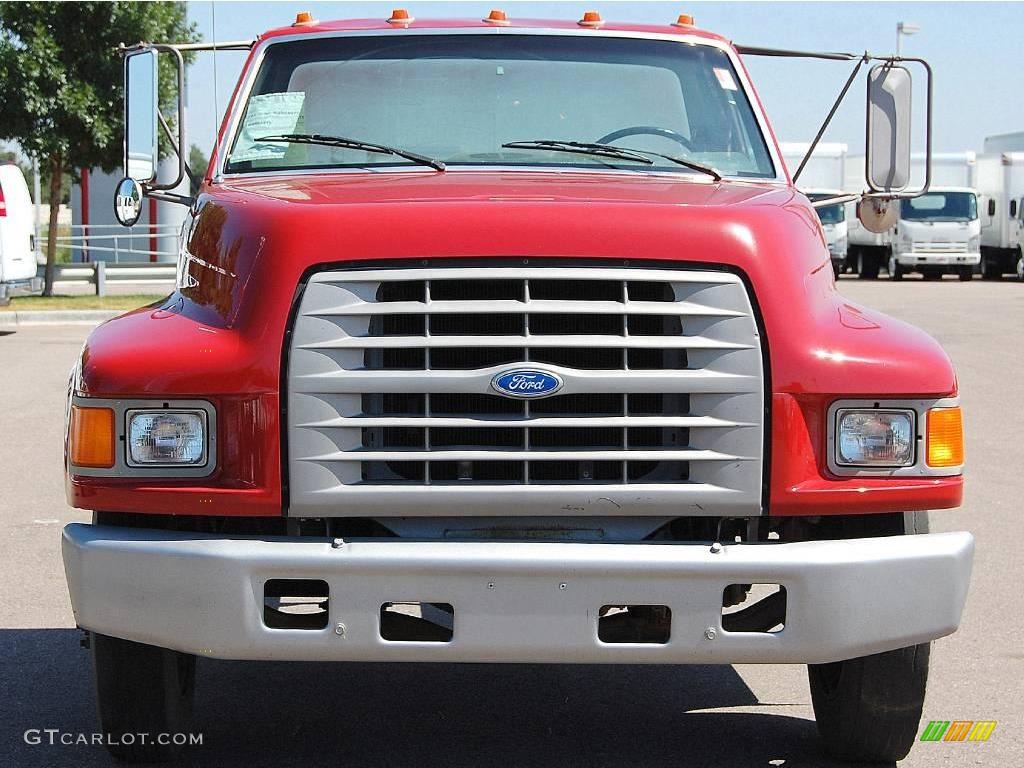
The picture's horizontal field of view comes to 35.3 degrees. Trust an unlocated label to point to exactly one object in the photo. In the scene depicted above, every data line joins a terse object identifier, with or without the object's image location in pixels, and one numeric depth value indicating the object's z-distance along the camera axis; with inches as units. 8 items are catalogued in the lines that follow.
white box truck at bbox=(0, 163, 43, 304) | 716.7
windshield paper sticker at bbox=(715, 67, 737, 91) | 223.1
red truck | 149.7
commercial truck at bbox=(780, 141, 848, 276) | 1553.9
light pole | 1978.3
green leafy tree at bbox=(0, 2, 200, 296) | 1050.7
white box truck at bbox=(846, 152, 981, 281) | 1443.2
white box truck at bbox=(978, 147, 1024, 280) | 1517.0
